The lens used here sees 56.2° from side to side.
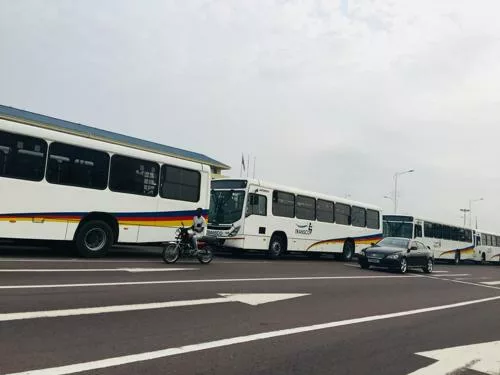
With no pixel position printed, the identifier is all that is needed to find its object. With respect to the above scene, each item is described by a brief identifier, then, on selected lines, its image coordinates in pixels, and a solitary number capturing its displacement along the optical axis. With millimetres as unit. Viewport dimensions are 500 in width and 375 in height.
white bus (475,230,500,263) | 43469
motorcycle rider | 14556
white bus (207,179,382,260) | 19172
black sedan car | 19172
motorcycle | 14086
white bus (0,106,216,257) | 11945
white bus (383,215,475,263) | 32219
